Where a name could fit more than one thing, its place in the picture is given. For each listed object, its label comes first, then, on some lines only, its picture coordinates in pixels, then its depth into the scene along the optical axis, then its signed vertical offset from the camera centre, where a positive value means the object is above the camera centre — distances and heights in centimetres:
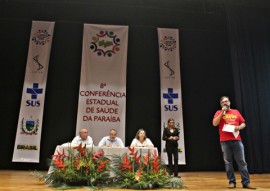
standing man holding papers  336 +16
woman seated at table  470 +19
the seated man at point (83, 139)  457 +20
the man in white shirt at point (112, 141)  501 +18
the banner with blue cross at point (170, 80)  607 +173
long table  364 +0
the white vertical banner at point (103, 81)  583 +163
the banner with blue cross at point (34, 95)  557 +123
